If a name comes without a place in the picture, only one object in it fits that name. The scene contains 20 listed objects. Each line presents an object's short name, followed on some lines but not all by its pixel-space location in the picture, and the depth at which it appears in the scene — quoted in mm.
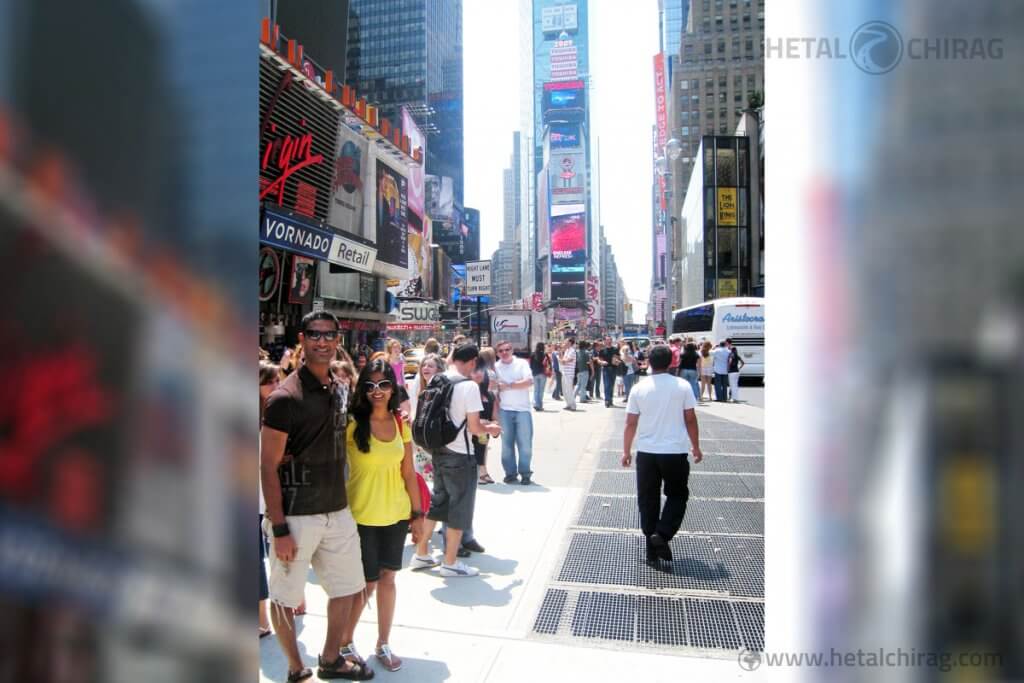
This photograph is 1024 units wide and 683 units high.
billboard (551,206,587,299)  124706
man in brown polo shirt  2969
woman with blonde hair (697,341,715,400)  17156
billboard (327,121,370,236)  21984
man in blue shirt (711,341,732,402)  16875
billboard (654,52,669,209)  87250
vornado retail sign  14977
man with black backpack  4738
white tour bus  24109
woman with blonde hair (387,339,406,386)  8623
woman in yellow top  3529
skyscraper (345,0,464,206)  102312
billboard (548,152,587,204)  127938
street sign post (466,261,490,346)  39906
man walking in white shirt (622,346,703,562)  4949
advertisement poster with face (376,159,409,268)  26234
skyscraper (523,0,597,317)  125500
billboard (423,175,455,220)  103938
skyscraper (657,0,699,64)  128250
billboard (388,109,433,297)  40688
